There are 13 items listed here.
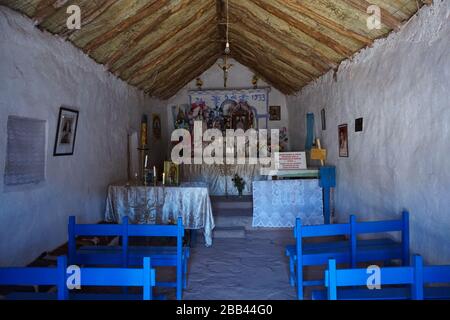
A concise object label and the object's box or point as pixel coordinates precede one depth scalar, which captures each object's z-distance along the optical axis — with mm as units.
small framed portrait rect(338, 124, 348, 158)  5781
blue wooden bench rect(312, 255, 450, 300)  1924
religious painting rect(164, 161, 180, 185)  5945
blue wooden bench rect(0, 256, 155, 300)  1914
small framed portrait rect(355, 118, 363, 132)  5082
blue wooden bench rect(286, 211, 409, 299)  3102
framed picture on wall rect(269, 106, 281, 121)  11031
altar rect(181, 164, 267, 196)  8578
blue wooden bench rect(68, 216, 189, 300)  3164
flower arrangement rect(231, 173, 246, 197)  7668
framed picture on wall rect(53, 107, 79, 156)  4338
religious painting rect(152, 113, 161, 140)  9711
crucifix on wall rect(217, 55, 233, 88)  10930
